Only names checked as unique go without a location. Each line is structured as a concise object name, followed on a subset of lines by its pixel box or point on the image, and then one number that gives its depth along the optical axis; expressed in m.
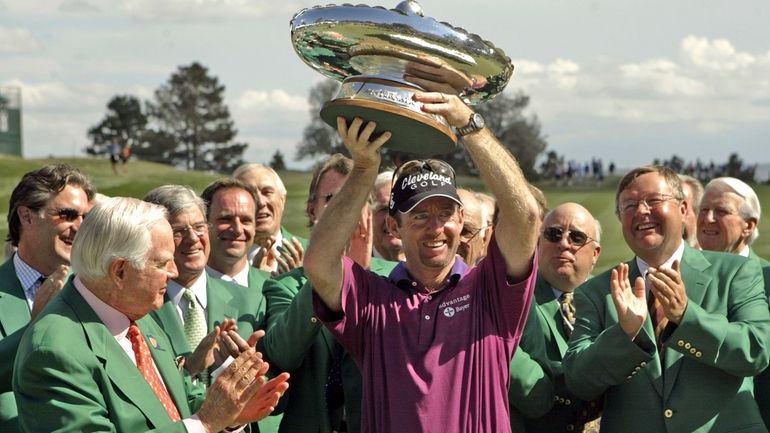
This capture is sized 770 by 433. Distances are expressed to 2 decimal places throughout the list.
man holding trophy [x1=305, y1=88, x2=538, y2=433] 10.22
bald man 11.91
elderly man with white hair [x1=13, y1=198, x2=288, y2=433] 9.10
